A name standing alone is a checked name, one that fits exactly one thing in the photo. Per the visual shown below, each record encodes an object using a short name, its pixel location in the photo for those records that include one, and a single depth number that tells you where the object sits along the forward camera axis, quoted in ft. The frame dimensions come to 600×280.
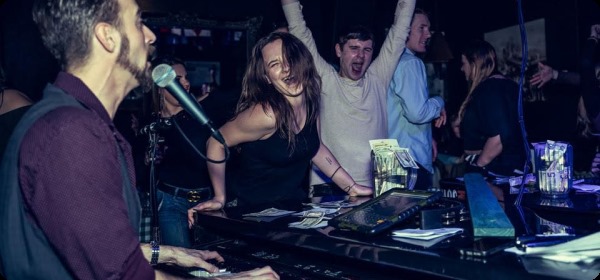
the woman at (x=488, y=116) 12.76
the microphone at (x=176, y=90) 4.80
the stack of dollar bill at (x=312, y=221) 5.74
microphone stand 7.72
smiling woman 7.95
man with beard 3.66
